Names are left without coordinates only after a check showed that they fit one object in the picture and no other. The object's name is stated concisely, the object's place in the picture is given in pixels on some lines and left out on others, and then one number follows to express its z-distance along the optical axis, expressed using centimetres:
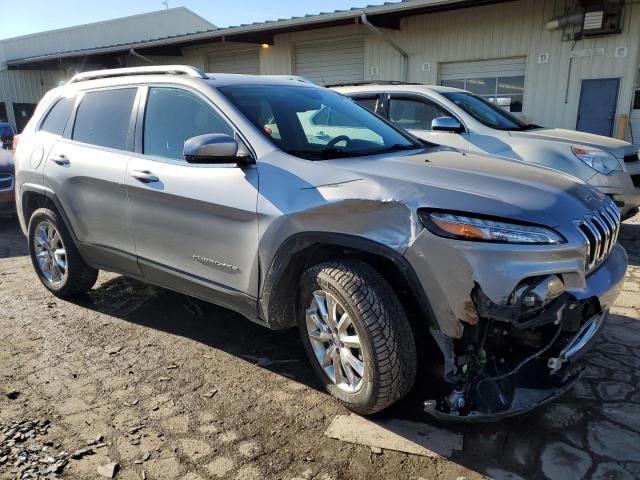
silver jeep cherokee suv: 226
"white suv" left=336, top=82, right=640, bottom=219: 559
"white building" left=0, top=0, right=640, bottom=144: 1076
